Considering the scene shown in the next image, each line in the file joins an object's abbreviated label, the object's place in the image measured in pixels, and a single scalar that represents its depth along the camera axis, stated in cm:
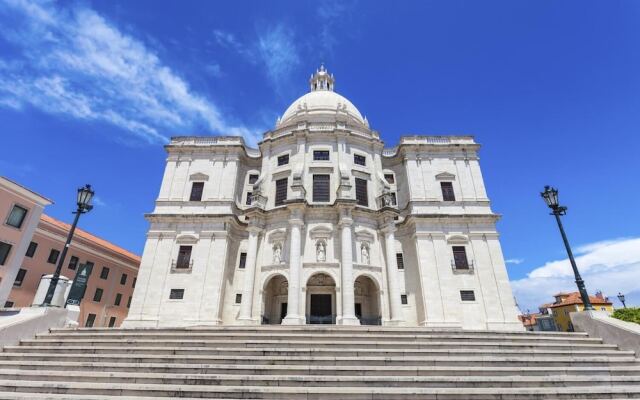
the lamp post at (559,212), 1291
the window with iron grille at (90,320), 2904
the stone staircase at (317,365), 776
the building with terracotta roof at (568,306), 4724
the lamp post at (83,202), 1351
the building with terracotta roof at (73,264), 2212
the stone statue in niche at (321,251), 2258
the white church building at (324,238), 2220
